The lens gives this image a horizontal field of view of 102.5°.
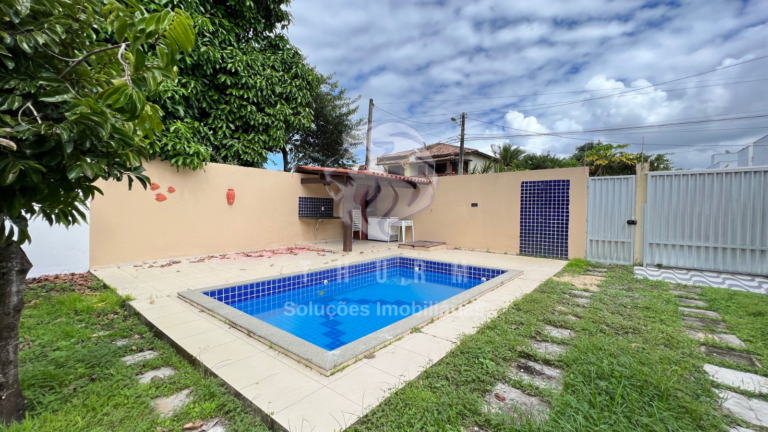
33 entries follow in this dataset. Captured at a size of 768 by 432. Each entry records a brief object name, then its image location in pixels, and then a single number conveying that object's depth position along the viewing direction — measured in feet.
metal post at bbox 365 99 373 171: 51.39
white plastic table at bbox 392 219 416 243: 36.22
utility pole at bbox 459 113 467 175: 61.94
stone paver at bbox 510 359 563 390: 7.87
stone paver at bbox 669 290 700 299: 15.44
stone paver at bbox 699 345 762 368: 8.91
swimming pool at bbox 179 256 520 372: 10.43
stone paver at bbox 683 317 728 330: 11.59
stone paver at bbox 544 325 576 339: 10.78
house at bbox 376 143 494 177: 73.26
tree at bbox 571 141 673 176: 65.82
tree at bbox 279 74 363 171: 52.80
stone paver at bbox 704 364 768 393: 7.70
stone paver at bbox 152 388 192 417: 6.81
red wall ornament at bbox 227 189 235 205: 27.61
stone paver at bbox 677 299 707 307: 14.17
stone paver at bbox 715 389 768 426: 6.58
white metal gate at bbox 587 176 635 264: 23.56
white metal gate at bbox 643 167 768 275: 19.74
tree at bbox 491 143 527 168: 81.35
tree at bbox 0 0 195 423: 4.11
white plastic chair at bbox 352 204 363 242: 38.14
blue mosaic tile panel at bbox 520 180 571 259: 26.59
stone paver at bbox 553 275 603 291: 17.46
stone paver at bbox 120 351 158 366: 9.03
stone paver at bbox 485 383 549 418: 6.73
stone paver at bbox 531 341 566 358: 9.36
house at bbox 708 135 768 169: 27.50
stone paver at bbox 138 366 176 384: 8.11
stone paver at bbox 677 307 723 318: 12.78
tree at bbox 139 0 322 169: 27.76
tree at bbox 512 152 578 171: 94.07
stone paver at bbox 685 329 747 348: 10.15
